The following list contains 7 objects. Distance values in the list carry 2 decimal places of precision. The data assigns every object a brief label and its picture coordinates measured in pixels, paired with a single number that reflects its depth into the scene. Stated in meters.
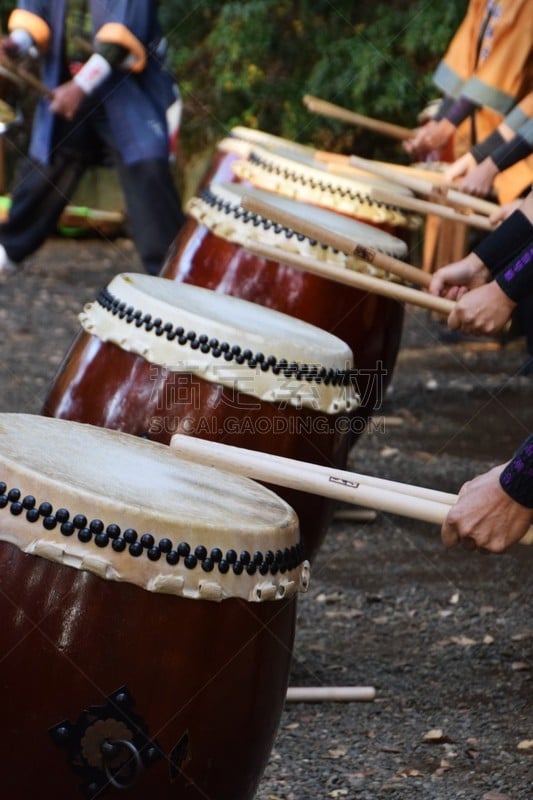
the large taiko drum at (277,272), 5.39
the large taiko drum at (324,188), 6.52
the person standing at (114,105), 9.05
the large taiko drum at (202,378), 4.23
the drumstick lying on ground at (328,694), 4.84
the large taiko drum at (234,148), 8.79
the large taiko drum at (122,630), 2.92
